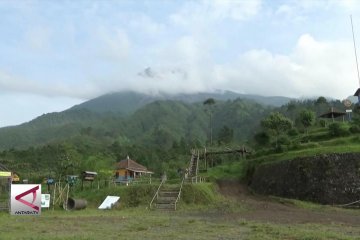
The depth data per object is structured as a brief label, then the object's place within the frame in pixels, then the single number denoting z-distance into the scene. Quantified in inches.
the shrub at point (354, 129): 1661.4
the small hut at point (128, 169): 2503.4
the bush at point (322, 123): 2250.9
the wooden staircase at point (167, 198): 1170.6
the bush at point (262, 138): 2181.3
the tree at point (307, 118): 2110.0
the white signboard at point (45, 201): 1174.2
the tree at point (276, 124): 2080.5
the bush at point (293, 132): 2092.6
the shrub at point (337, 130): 1692.9
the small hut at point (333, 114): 2308.1
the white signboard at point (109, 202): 1195.1
